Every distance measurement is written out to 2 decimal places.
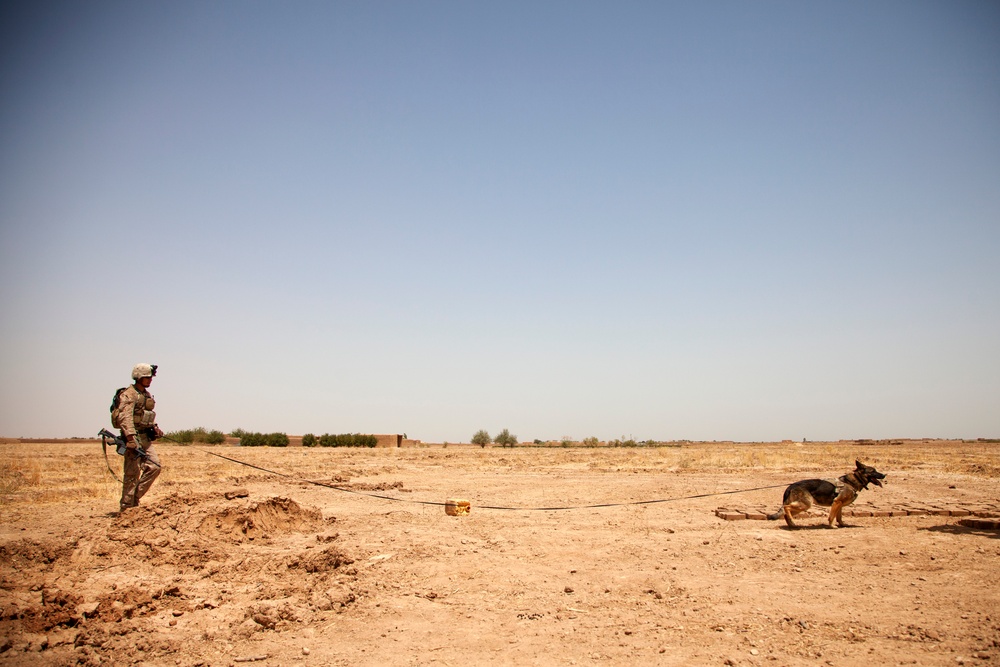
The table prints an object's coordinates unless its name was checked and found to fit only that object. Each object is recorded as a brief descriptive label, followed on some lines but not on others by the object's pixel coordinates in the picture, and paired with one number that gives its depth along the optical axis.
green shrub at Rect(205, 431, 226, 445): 45.03
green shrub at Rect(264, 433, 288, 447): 46.03
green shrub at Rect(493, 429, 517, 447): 55.22
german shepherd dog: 9.40
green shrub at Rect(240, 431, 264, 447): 46.28
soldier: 8.89
